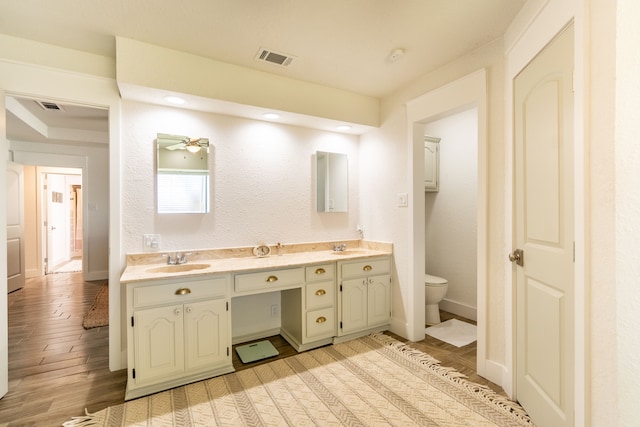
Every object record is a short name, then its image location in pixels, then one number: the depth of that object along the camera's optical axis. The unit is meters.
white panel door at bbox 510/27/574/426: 1.32
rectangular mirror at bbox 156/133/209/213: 2.37
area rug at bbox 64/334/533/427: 1.66
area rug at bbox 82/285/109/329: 3.10
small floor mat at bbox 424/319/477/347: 2.68
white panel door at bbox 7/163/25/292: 4.33
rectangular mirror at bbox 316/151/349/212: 3.11
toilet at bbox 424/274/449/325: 3.04
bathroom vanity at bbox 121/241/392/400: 1.87
